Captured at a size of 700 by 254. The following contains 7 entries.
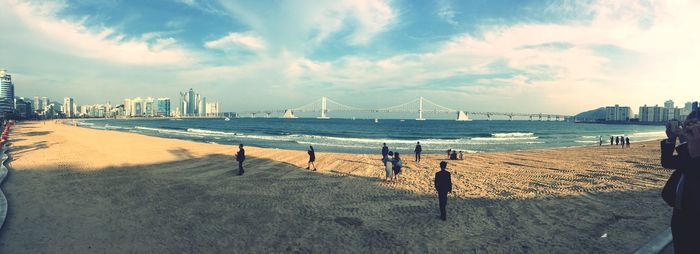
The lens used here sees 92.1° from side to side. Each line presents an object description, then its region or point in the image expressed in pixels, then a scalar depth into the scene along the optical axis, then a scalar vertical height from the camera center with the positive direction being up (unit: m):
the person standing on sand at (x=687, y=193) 2.88 -0.65
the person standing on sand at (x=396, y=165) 14.37 -2.01
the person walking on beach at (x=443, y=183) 8.84 -1.72
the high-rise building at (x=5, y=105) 185.50 +4.94
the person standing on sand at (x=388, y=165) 14.33 -2.03
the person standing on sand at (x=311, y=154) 17.67 -1.98
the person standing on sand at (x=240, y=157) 16.25 -1.97
